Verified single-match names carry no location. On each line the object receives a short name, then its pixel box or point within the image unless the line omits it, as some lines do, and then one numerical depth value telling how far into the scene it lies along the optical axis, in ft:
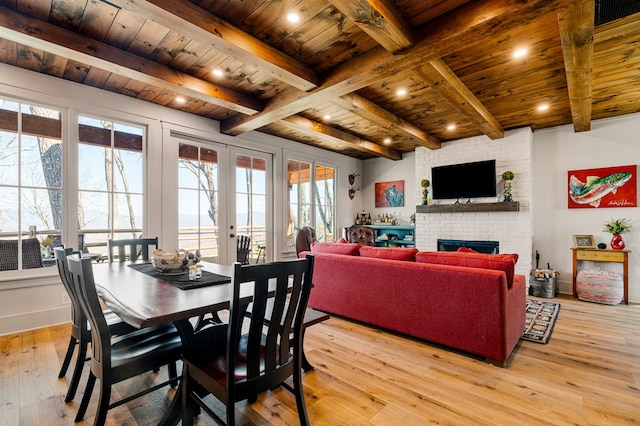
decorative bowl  7.28
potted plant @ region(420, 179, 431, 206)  18.69
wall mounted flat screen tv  16.61
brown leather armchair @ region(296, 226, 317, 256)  16.43
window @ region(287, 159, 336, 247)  18.70
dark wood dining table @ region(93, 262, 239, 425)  4.41
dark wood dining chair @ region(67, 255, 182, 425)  4.73
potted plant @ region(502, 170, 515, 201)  15.67
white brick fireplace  15.52
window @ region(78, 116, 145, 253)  11.20
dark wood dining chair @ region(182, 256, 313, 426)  4.33
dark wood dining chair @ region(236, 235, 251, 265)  14.74
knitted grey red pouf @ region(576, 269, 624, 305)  12.92
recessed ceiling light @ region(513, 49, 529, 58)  8.64
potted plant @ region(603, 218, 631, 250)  13.51
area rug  9.55
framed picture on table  14.35
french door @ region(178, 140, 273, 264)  14.01
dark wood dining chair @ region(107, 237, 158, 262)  9.14
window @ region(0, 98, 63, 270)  9.77
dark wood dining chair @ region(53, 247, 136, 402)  5.67
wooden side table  13.26
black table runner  6.12
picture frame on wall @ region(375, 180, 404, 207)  21.81
